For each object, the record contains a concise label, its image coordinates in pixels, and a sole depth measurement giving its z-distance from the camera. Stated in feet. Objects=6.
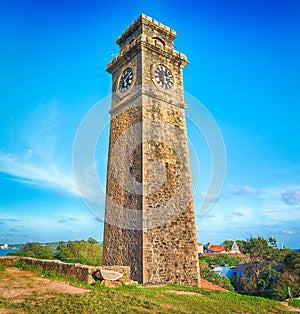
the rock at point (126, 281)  30.06
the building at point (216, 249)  272.41
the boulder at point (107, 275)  28.27
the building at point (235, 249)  267.43
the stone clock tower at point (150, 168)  40.78
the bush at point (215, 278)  86.04
